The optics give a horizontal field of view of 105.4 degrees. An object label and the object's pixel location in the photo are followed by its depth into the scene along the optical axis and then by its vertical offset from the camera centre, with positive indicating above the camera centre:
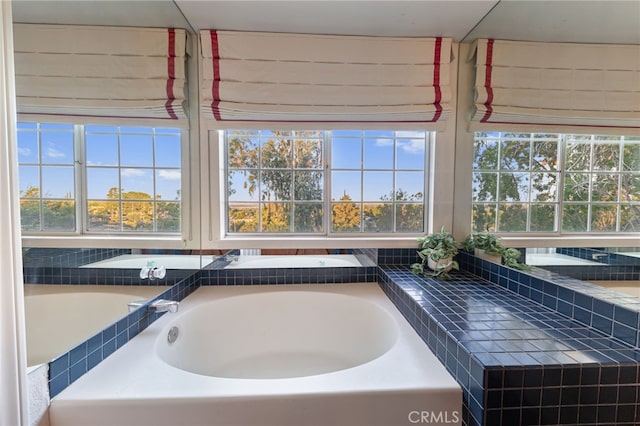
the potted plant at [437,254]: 1.47 -0.31
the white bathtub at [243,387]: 0.74 -0.61
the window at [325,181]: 1.76 +0.16
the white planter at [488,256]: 1.36 -0.31
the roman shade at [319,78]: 1.50 +0.78
